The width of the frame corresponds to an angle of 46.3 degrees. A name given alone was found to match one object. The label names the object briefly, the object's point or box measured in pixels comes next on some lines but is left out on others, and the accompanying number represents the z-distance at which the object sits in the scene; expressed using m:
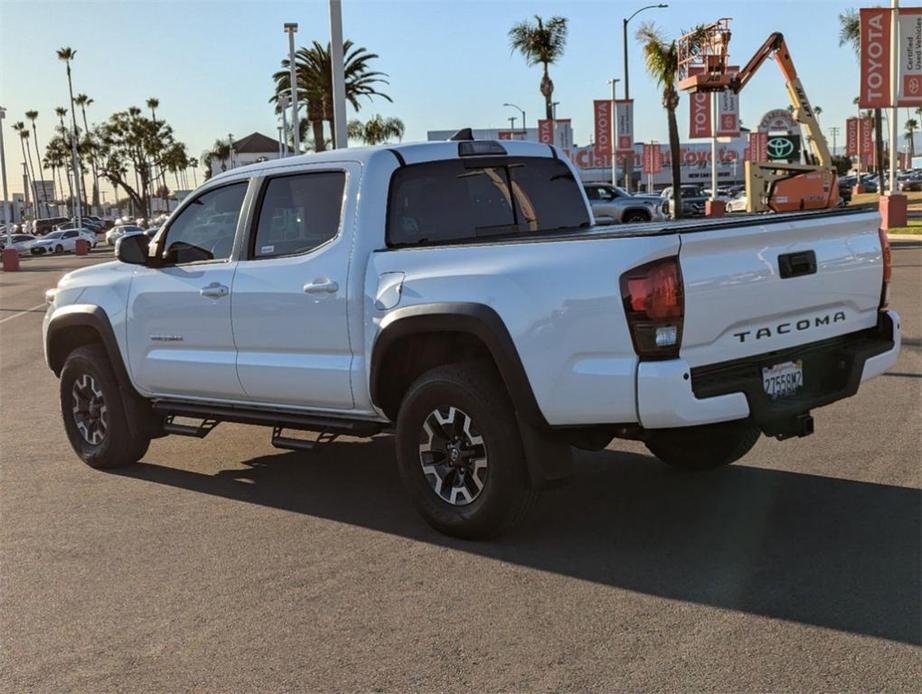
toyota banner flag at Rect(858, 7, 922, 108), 28.31
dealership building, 99.62
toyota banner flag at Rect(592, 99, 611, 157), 47.84
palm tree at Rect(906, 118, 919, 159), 158.93
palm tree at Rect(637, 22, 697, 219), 45.31
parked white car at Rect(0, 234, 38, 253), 65.31
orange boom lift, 27.48
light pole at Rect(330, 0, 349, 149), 17.67
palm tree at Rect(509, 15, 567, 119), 52.28
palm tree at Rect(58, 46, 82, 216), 88.75
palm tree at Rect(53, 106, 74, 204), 136.25
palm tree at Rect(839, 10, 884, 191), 67.12
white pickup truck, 4.73
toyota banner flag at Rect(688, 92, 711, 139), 42.50
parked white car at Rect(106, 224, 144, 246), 67.67
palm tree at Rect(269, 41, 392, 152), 40.16
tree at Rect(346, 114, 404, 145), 84.81
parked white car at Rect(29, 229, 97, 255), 64.81
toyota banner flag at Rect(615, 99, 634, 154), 47.81
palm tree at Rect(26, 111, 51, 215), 148.88
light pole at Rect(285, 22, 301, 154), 33.72
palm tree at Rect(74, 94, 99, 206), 122.11
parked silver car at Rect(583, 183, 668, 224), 34.34
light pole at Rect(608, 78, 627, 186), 47.81
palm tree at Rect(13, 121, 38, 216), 158.88
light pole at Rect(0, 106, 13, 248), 48.17
